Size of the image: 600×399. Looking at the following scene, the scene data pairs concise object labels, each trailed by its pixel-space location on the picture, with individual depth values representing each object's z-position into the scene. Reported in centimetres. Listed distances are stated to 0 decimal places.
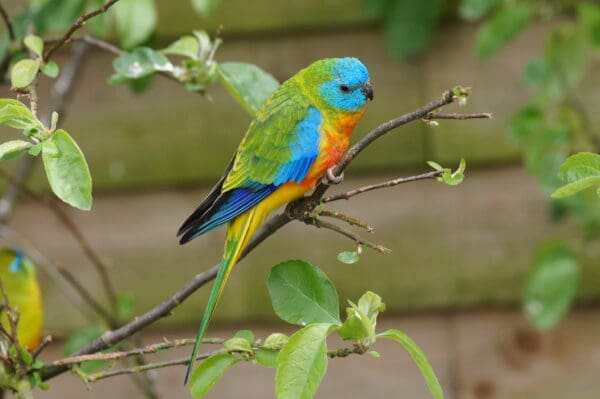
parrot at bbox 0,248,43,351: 396
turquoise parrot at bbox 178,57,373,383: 386
